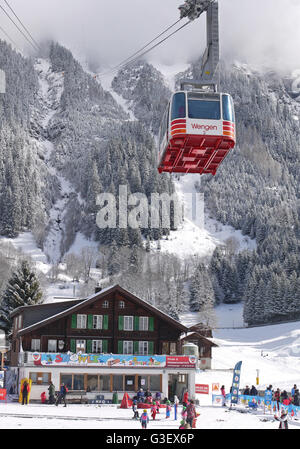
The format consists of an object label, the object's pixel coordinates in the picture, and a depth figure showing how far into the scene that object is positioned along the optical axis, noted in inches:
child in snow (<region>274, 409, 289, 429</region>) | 920.3
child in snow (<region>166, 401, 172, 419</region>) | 1198.9
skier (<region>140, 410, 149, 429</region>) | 930.7
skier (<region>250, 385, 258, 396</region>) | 1549.0
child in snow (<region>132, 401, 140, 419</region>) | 1177.4
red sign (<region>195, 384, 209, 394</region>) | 1964.8
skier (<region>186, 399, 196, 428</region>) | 934.2
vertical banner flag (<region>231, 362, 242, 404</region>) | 1508.4
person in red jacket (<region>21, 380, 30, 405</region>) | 1455.5
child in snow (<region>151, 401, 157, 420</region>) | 1138.3
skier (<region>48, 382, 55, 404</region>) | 1539.1
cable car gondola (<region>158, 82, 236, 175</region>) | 1051.3
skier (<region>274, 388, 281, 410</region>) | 1412.4
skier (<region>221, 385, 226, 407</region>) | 1565.0
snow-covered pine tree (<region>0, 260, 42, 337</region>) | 2493.8
